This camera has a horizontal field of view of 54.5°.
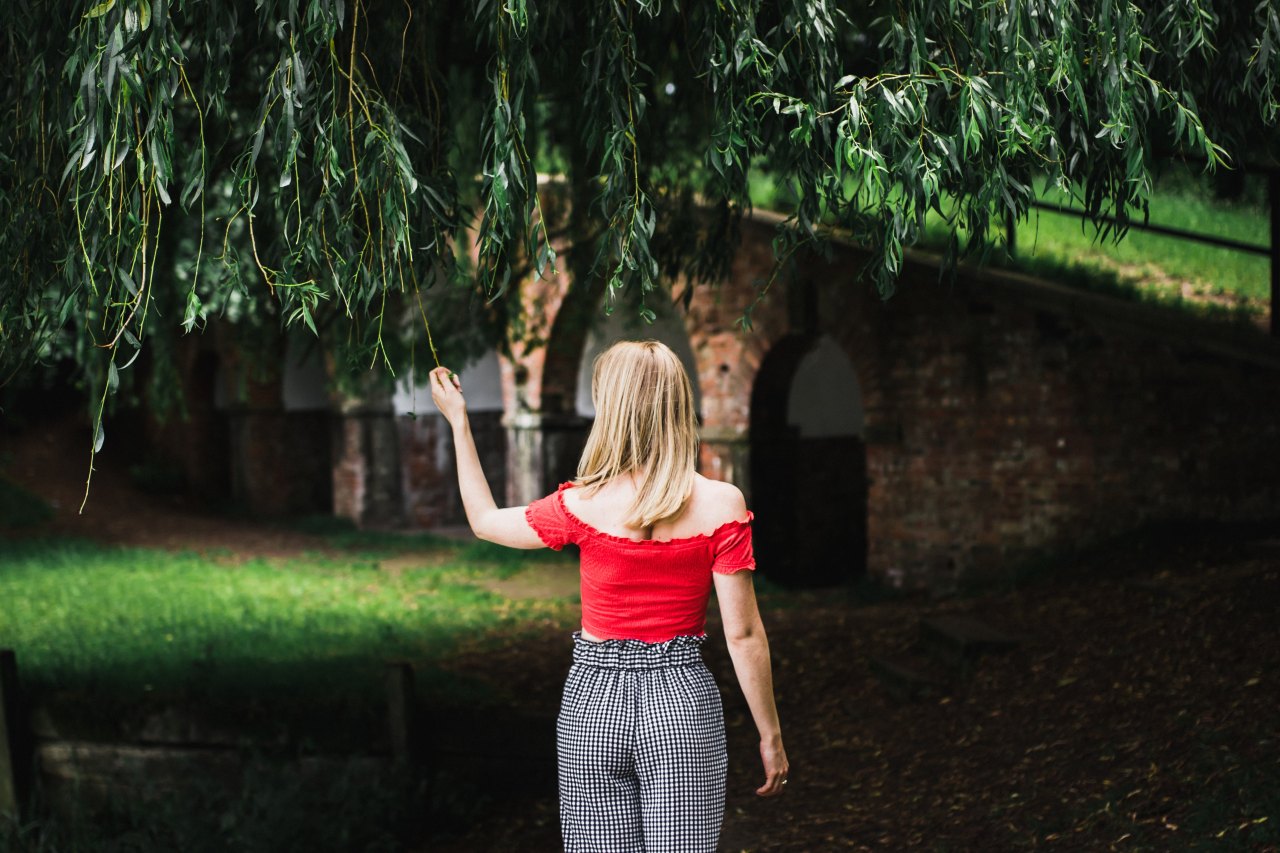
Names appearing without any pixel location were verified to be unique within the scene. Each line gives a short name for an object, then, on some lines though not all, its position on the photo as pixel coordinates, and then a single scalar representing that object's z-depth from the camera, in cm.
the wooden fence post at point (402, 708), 617
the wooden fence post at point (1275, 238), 746
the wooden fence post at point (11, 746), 643
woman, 287
